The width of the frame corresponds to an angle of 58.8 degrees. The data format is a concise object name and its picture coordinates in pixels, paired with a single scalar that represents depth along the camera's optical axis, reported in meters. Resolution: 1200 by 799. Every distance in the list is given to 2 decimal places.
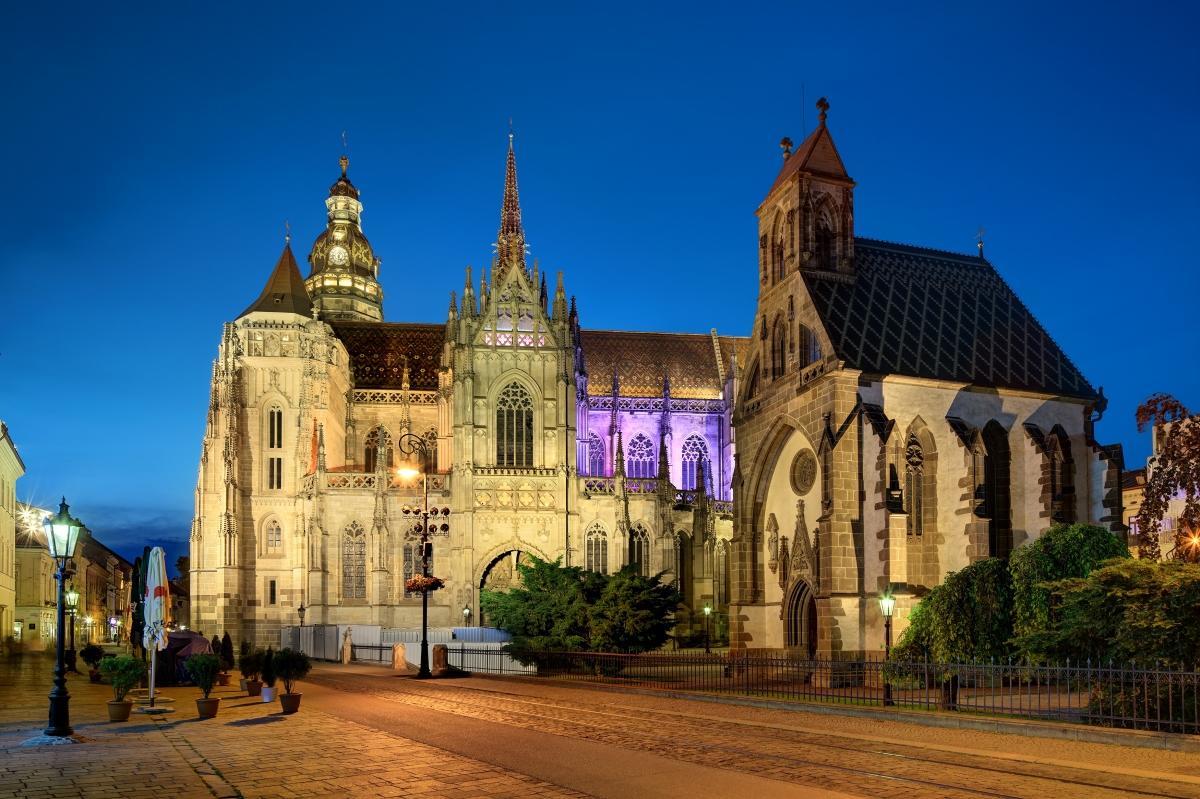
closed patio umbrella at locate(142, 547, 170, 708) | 22.97
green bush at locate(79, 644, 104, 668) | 32.83
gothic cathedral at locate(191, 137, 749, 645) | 53.38
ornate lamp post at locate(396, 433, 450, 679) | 31.89
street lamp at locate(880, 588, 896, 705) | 23.12
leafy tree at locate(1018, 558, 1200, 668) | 16.33
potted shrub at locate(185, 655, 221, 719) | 20.58
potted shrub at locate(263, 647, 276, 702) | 21.77
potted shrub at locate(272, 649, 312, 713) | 20.28
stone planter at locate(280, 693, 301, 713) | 20.25
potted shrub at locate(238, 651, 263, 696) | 24.10
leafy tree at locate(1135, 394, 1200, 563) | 20.95
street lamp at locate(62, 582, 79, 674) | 38.51
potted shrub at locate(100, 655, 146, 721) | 19.27
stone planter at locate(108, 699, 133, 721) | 19.20
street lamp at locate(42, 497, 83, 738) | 16.23
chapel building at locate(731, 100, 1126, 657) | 29.66
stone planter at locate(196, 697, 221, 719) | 19.69
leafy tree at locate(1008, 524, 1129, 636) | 23.25
